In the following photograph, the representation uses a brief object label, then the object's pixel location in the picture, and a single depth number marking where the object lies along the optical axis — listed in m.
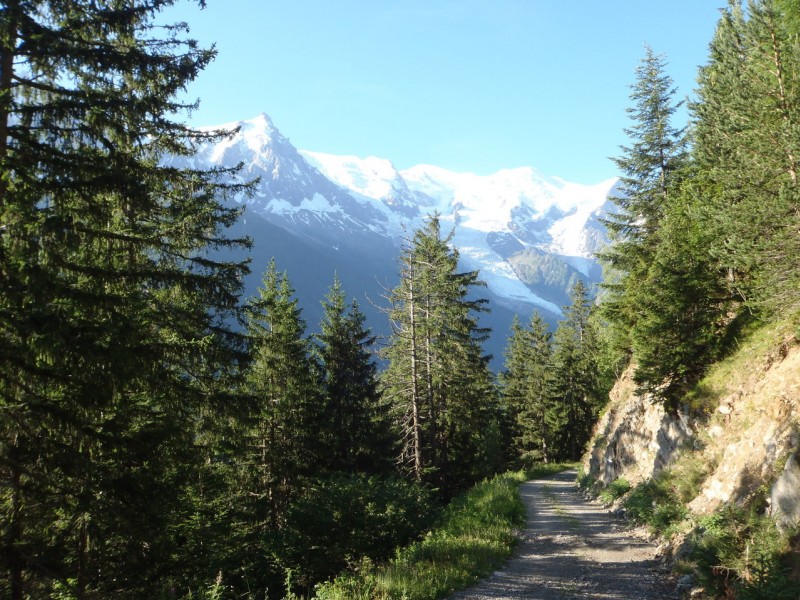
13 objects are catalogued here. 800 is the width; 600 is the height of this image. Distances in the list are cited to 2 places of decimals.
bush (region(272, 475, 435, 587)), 13.44
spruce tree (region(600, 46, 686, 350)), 24.45
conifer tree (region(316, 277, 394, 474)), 28.83
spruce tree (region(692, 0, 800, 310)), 11.46
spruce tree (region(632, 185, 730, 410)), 14.23
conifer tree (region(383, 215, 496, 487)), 24.55
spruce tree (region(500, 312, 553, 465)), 47.38
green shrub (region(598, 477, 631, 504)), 16.67
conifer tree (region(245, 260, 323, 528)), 22.83
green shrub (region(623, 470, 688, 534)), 11.13
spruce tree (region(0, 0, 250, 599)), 6.28
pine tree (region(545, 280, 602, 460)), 46.06
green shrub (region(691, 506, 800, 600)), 6.22
